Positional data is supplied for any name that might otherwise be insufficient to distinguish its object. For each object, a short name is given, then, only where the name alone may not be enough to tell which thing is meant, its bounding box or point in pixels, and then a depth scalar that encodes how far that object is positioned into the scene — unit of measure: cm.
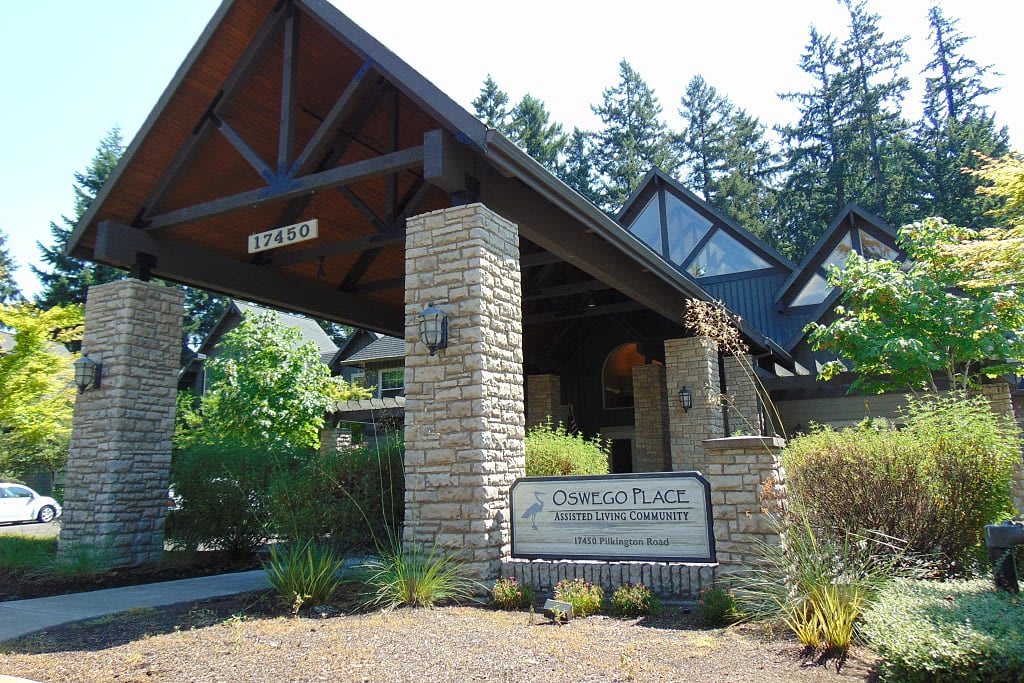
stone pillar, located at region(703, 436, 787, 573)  580
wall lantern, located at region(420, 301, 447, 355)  714
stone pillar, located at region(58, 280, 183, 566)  905
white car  2136
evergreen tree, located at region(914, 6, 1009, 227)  3222
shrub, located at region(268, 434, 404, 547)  770
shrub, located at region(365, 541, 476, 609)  620
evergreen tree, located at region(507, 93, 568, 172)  3912
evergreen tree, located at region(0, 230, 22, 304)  4284
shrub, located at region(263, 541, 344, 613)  639
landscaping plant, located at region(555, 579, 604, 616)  583
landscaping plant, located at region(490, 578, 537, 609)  620
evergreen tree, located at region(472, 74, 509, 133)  4012
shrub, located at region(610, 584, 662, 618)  579
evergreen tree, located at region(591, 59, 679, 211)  4053
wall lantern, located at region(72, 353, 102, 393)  935
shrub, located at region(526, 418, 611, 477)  901
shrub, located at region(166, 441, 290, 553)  970
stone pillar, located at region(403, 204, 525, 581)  678
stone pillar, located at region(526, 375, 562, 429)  1630
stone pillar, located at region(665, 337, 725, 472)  1316
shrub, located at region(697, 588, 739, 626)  540
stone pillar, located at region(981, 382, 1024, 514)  1324
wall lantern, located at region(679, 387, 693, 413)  1323
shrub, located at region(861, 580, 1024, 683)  357
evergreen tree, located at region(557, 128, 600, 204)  4122
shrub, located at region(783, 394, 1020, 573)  627
